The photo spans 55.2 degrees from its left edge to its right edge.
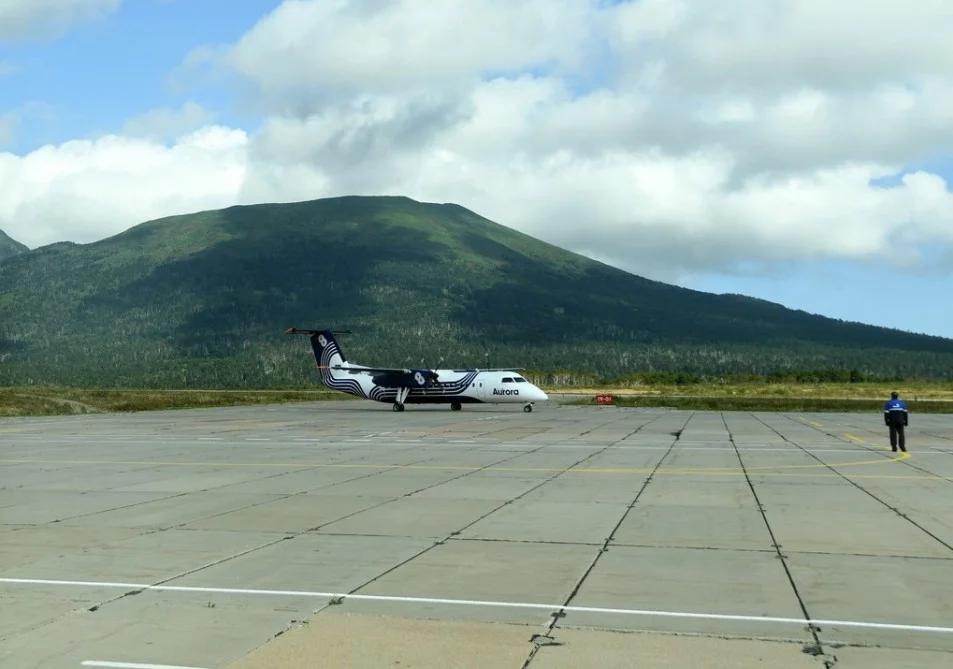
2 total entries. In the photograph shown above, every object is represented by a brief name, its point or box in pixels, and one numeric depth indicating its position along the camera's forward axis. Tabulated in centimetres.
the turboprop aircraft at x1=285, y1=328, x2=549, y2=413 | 5847
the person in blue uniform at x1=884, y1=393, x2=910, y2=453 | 2939
